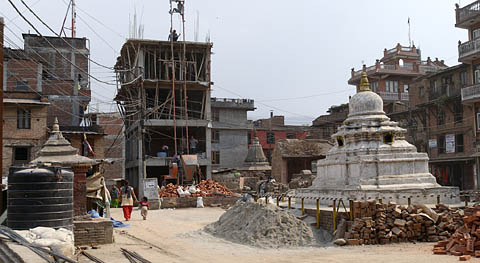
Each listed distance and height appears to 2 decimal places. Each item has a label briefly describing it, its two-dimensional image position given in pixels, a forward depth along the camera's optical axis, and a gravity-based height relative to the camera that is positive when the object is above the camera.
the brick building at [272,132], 59.06 +3.94
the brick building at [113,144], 44.41 +2.00
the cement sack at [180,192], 30.61 -1.69
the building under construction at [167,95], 40.80 +6.22
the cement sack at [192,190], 31.33 -1.61
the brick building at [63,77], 40.28 +7.39
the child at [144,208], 21.91 -1.92
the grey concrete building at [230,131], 52.81 +3.63
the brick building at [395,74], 52.46 +9.58
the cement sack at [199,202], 30.27 -2.30
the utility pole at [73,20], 41.74 +12.69
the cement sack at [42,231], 9.31 -1.25
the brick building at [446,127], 37.16 +2.90
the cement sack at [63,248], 8.48 -1.44
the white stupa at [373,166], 18.48 -0.12
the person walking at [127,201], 20.83 -1.51
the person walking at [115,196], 30.05 -1.92
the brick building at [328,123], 55.94 +4.76
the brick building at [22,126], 33.66 +2.83
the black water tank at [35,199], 10.90 -0.72
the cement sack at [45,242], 8.49 -1.33
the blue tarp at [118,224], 18.92 -2.25
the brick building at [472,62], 33.72 +7.12
